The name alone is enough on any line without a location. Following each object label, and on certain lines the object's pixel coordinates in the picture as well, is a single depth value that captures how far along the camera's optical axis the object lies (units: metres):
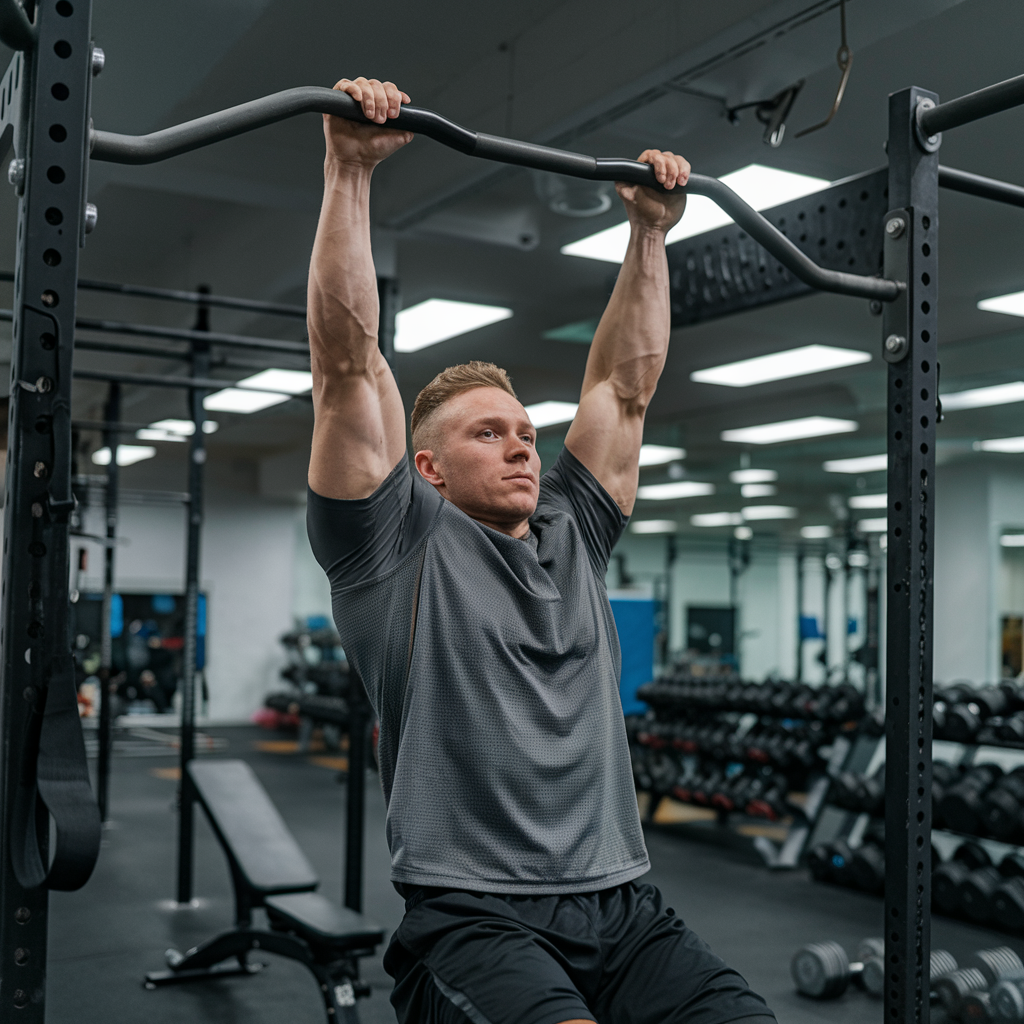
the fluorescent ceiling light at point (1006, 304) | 5.56
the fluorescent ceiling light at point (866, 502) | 6.85
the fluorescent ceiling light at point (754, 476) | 8.48
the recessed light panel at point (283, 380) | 7.09
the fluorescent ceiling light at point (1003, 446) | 7.21
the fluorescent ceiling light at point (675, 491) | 9.66
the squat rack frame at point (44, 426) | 1.11
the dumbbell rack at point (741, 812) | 5.67
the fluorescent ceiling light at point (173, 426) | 8.51
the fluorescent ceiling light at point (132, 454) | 10.47
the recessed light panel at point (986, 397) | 6.33
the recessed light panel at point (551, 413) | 8.36
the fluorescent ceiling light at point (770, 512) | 9.45
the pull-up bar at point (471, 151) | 1.22
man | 1.28
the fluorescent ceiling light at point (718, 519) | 10.41
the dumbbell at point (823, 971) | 3.52
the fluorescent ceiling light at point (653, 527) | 12.87
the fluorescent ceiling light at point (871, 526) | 6.21
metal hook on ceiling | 2.71
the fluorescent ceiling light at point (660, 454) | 8.65
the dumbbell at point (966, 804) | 4.49
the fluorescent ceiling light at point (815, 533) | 9.63
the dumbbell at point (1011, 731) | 4.50
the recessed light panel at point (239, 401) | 7.89
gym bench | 2.96
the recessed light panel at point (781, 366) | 6.66
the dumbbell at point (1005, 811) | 4.37
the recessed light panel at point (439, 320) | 6.00
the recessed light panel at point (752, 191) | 4.11
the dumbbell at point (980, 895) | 4.27
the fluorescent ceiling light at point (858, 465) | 6.92
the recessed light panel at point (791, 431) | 7.78
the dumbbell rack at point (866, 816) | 5.25
